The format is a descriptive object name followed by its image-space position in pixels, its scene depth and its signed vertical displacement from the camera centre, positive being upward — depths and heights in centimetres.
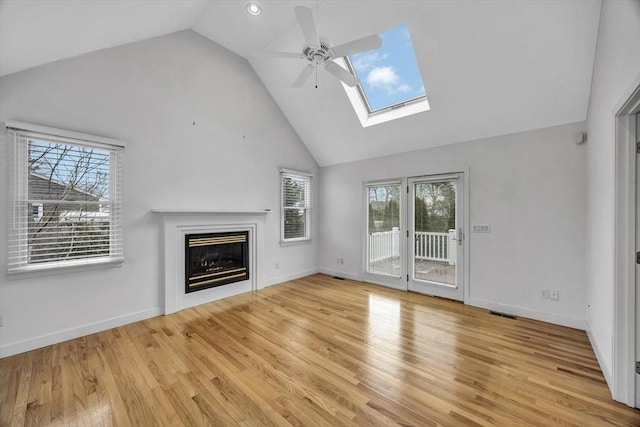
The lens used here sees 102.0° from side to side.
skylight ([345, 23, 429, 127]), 354 +204
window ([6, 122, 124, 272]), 257 +16
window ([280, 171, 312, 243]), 524 +14
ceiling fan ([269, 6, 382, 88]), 222 +156
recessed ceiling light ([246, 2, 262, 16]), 329 +265
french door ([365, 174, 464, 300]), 408 -37
